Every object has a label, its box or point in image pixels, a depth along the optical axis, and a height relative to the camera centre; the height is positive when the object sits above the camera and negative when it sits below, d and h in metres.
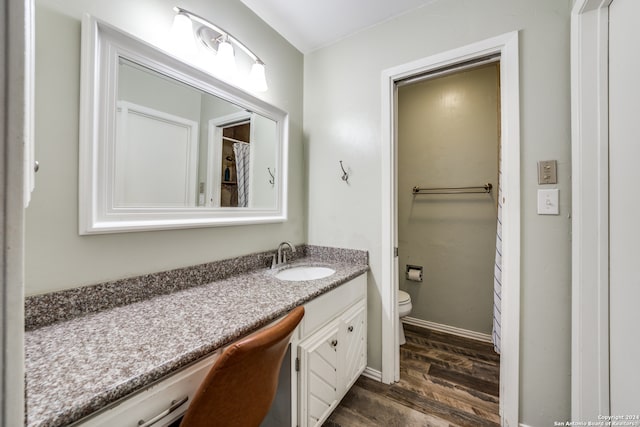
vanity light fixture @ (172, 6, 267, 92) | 1.17 +0.86
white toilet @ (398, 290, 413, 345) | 2.02 -0.74
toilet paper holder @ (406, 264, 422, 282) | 2.39 -0.56
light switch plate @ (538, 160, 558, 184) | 1.19 +0.21
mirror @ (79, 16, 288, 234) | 0.95 +0.33
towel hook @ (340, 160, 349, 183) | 1.78 +0.26
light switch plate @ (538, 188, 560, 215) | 1.19 +0.06
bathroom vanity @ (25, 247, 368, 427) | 0.55 -0.37
